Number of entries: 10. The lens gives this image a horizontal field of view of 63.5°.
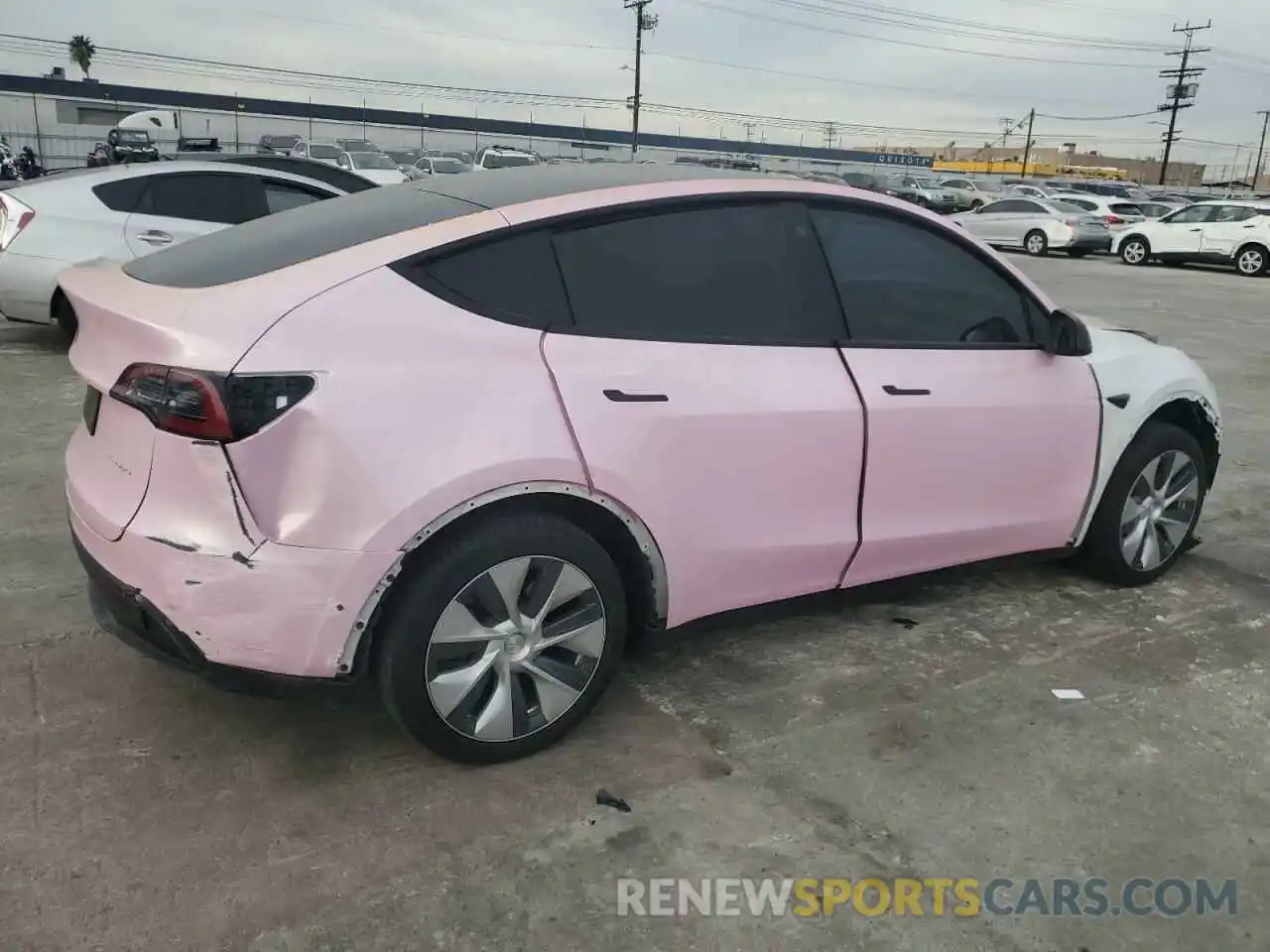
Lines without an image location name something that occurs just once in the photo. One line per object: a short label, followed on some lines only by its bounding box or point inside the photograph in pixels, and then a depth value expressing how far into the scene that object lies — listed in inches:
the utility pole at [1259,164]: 4072.3
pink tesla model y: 97.0
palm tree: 3158.0
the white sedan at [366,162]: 1042.1
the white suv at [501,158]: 1290.0
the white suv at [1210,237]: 845.8
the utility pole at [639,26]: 2327.8
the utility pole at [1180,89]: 2825.3
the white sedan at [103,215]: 299.9
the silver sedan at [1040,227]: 974.4
